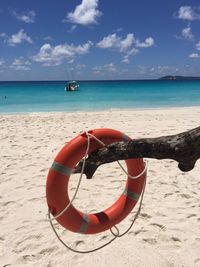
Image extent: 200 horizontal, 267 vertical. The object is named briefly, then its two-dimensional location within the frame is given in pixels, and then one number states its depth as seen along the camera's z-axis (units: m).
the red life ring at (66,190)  1.63
